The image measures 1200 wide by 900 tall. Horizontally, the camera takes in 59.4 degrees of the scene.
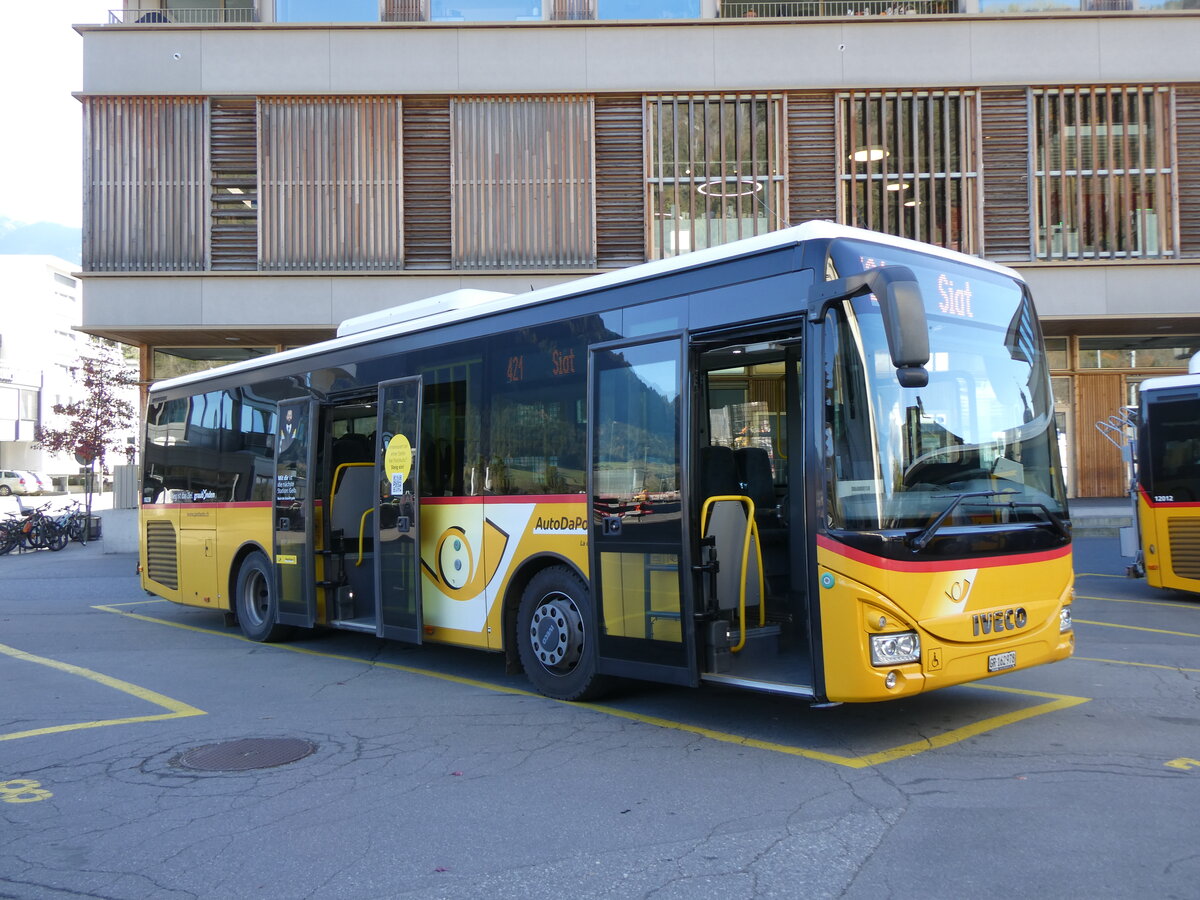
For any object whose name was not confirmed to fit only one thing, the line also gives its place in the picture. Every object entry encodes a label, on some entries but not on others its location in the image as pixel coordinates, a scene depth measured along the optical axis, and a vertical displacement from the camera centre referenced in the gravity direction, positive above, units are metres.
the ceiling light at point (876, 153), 21.00 +6.34
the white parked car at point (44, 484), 58.29 -0.11
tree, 26.30 +1.70
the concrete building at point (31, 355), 73.19 +9.44
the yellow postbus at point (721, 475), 5.93 -0.01
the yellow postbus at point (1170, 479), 12.80 -0.15
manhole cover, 6.30 -1.71
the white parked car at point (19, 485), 56.91 -0.14
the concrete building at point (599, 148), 20.95 +6.56
